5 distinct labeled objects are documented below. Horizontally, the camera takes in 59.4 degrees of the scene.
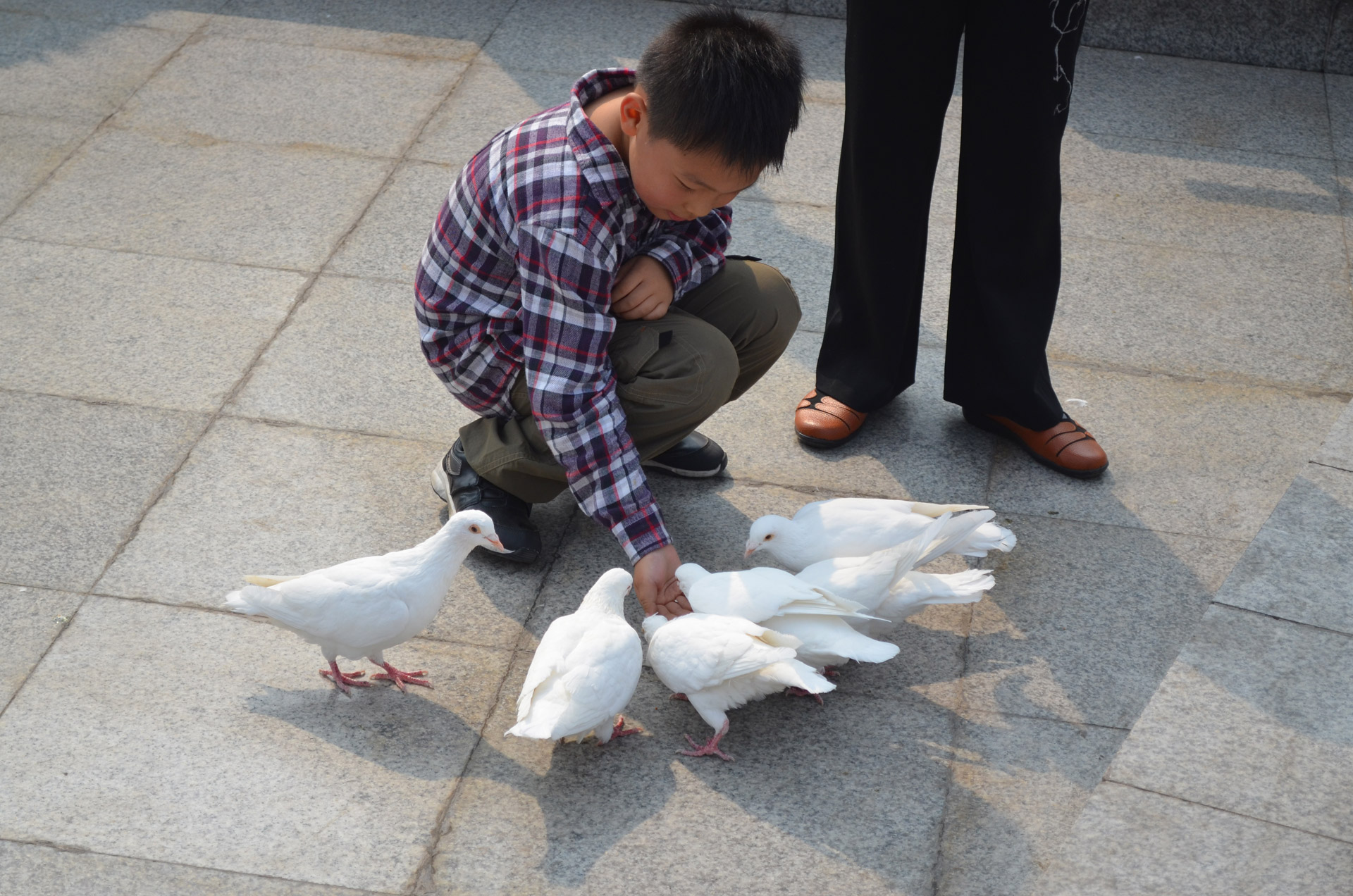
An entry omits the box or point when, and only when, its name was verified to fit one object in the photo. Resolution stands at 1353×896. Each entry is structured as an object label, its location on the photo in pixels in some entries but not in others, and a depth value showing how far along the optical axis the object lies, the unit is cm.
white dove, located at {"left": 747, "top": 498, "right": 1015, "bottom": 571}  311
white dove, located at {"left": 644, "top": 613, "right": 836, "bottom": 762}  261
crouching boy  264
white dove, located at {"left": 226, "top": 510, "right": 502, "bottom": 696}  271
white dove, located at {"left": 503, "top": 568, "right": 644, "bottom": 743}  252
